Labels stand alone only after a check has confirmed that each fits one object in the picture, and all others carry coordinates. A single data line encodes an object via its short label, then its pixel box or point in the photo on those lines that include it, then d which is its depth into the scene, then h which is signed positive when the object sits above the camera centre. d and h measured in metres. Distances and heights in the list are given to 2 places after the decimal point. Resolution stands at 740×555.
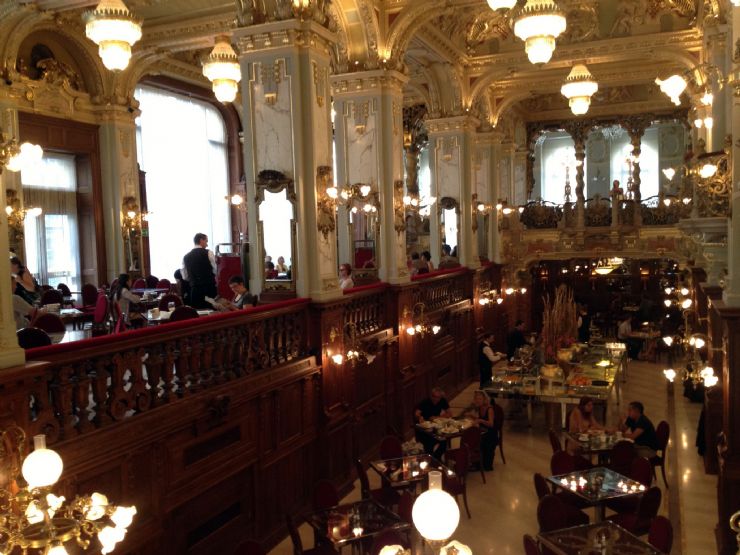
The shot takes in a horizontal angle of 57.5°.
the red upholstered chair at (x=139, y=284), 13.50 -0.77
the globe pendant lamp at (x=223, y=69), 7.56 +1.95
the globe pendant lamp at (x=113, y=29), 5.84 +1.89
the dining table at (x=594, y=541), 5.64 -2.68
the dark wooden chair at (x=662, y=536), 5.68 -2.60
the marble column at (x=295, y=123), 7.79 +1.39
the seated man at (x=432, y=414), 9.41 -2.61
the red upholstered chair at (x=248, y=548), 5.32 -2.42
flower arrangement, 12.66 -1.98
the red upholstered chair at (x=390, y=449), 8.22 -2.59
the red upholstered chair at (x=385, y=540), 5.82 -2.66
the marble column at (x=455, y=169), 14.88 +1.45
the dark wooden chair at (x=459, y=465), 7.76 -2.86
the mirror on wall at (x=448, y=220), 15.02 +0.36
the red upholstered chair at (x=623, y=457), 8.21 -2.78
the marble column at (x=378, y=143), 10.57 +1.51
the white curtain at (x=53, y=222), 13.16 +0.53
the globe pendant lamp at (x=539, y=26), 6.21 +1.91
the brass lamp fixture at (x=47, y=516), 3.06 -1.28
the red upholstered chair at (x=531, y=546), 5.57 -2.60
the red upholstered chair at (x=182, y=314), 7.06 -0.73
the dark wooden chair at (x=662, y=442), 8.90 -2.87
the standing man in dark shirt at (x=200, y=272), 8.84 -0.39
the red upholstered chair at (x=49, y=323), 7.32 -0.81
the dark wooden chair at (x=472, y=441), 9.02 -2.77
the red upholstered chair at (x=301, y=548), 6.02 -2.83
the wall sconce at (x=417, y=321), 10.95 -1.44
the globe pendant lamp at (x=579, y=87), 9.84 +2.10
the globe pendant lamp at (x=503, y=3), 5.73 +1.96
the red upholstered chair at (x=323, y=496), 6.89 -2.62
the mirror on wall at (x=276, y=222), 7.95 +0.22
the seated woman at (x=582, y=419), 9.47 -2.68
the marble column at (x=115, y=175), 14.16 +1.51
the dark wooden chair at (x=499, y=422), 9.95 -2.78
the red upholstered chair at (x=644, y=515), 6.82 -2.94
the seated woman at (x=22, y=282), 8.09 -0.41
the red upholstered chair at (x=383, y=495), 7.62 -2.98
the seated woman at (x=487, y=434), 9.86 -2.94
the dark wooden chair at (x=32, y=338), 5.36 -0.71
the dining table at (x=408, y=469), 7.50 -2.68
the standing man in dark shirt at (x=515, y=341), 14.96 -2.41
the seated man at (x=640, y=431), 9.06 -2.75
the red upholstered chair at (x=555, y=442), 8.63 -2.73
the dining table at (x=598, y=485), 6.93 -2.73
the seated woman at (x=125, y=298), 8.90 -0.70
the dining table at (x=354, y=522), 6.16 -2.70
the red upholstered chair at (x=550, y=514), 6.36 -2.67
